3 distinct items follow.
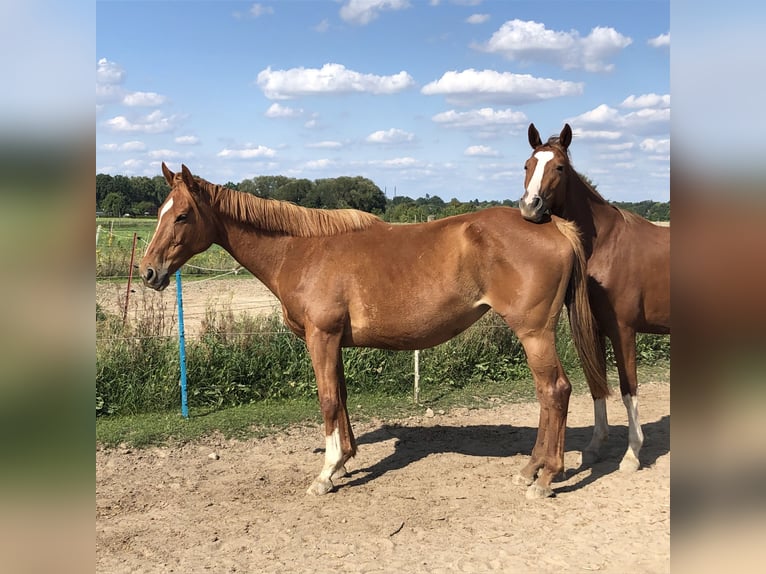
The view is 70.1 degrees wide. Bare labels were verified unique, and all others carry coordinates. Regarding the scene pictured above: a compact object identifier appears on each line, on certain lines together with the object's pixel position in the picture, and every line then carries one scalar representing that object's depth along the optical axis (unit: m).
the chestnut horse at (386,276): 4.00
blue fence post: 5.98
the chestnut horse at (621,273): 4.44
